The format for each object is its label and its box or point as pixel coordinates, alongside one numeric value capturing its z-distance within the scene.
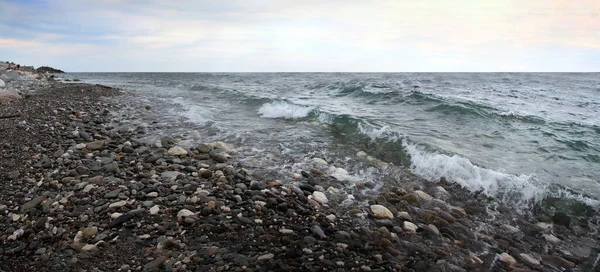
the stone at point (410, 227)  3.62
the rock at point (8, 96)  9.58
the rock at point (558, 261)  3.20
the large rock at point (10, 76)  17.89
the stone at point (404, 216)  3.88
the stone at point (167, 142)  6.36
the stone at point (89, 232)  3.04
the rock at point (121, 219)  3.22
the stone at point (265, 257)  2.82
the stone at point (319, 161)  5.82
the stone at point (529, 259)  3.21
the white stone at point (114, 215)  3.34
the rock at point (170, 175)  4.52
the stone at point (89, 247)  2.86
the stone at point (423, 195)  4.55
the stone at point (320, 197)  4.16
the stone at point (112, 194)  3.76
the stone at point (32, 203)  3.47
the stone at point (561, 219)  4.08
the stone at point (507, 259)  3.15
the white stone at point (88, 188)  3.89
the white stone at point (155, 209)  3.50
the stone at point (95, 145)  5.67
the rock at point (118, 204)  3.54
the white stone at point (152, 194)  3.88
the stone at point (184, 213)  3.44
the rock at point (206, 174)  4.68
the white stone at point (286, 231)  3.28
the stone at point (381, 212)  3.85
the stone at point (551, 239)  3.66
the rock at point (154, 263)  2.64
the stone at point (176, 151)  5.75
